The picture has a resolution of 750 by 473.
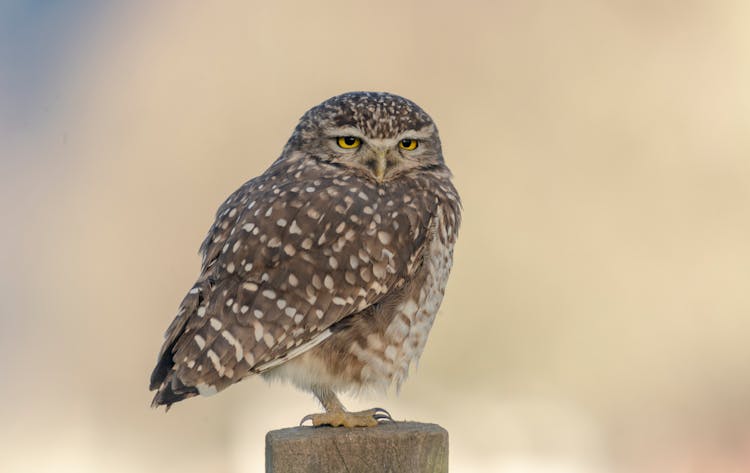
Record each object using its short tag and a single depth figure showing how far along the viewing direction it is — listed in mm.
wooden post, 5598
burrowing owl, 6457
